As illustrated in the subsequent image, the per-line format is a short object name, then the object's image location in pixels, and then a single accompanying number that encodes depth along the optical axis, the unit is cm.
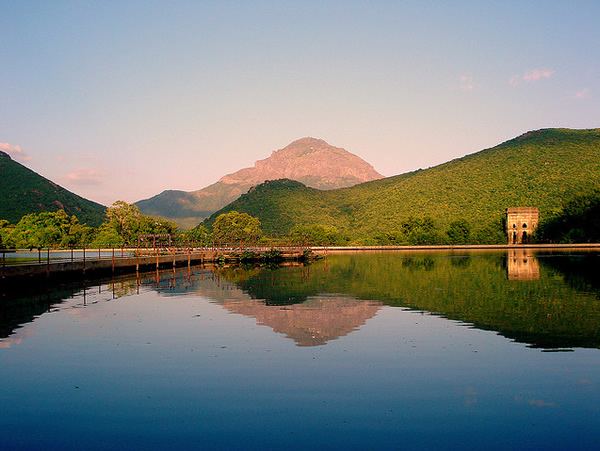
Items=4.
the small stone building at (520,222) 12569
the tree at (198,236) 10751
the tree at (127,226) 11544
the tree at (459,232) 12031
